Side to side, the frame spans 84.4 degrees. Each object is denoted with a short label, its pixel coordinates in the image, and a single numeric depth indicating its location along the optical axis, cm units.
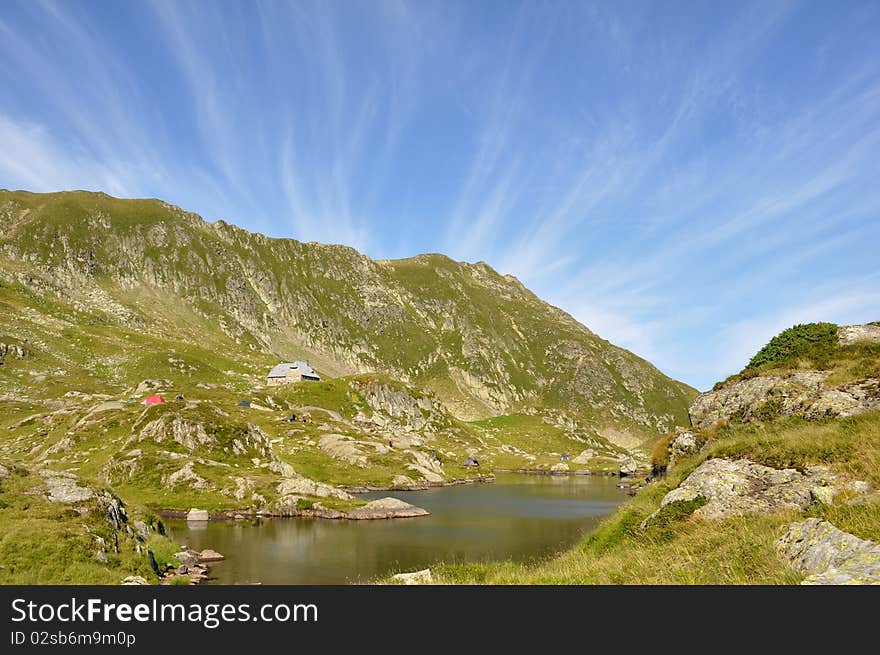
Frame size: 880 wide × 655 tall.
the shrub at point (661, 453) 4438
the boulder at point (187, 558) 4928
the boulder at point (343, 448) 14438
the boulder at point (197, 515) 7900
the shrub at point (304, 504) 8931
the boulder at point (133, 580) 3311
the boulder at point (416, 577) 1986
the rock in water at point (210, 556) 5440
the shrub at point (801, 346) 3584
